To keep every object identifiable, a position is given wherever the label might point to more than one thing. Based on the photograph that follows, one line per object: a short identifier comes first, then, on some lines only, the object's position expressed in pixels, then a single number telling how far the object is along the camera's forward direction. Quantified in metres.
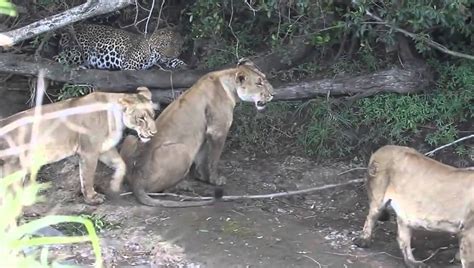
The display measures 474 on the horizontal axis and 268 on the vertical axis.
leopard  19.61
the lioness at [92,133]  13.45
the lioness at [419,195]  11.44
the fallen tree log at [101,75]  17.02
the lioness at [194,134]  14.16
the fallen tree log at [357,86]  16.92
